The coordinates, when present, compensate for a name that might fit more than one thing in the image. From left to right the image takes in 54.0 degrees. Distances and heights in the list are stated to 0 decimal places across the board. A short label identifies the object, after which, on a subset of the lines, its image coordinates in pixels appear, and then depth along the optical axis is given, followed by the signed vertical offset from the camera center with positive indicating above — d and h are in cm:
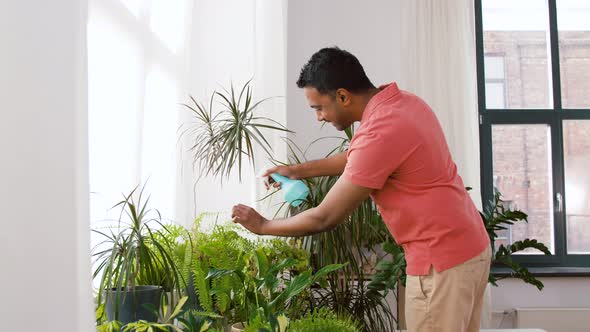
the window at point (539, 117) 450 +48
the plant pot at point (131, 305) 159 -33
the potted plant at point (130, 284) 154 -27
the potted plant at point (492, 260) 317 -46
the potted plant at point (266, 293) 165 -36
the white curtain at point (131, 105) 197 +31
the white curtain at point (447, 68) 420 +82
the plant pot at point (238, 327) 178 -45
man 171 -5
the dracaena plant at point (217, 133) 252 +23
